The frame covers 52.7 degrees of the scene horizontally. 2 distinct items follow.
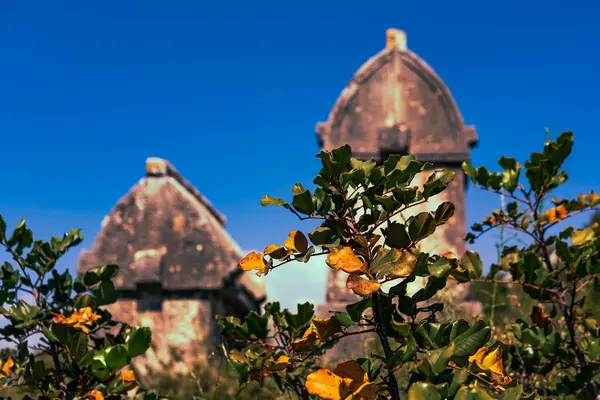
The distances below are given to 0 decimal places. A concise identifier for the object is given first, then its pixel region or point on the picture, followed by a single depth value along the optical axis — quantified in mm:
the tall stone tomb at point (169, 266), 5160
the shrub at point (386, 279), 1037
